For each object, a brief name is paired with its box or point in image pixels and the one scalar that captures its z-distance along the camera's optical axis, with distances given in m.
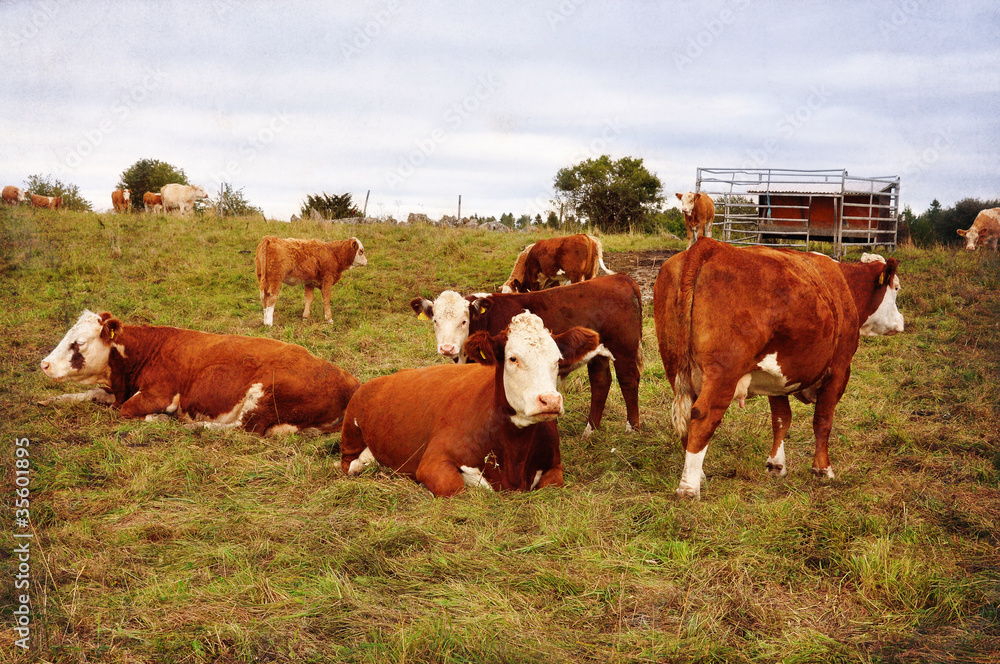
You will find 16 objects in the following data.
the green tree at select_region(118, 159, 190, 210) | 38.59
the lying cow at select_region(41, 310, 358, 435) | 7.46
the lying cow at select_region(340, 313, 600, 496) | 5.14
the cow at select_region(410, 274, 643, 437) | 7.74
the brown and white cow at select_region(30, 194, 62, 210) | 26.95
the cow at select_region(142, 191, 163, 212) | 28.80
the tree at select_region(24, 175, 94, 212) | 29.94
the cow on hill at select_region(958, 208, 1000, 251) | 23.03
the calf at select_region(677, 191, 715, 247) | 20.39
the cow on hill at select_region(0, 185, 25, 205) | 29.37
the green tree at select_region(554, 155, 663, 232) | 35.31
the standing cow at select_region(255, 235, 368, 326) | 13.34
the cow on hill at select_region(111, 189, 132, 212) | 28.22
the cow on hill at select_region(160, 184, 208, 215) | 28.77
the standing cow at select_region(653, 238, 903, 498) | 5.11
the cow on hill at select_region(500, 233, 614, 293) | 15.14
